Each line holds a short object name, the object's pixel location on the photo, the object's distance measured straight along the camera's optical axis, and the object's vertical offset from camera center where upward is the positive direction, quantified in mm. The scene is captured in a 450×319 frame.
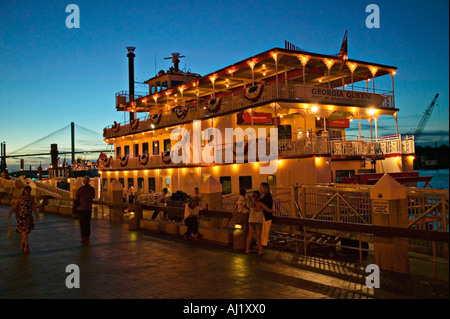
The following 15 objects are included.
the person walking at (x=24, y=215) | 11445 -771
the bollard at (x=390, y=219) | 8061 -811
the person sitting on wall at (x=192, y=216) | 12492 -1002
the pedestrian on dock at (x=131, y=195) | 28512 -811
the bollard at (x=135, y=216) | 15516 -1196
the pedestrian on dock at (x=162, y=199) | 23938 -953
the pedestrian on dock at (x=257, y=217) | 10086 -870
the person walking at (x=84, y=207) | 12961 -683
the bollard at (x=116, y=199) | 18375 -680
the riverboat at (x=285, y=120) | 22828 +4014
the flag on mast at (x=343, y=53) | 23812 +6970
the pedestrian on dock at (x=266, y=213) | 10164 -779
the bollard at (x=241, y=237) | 10773 -1419
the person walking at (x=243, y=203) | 12227 -655
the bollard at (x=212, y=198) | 13078 -508
